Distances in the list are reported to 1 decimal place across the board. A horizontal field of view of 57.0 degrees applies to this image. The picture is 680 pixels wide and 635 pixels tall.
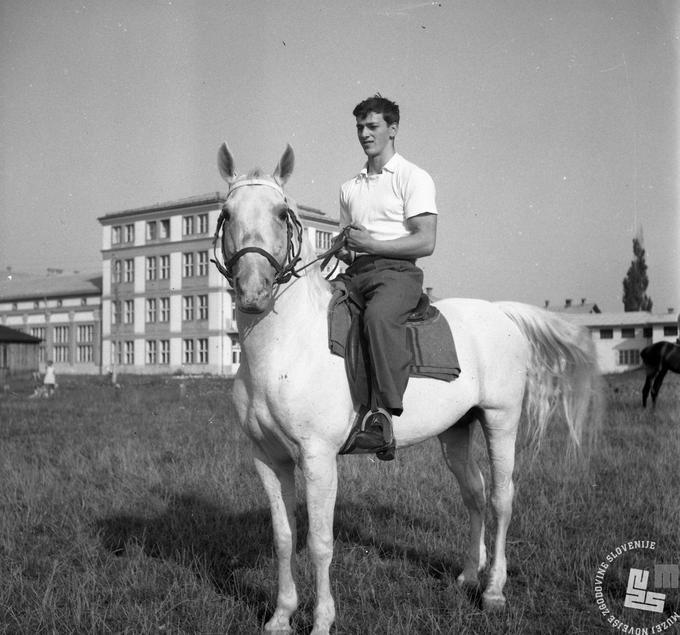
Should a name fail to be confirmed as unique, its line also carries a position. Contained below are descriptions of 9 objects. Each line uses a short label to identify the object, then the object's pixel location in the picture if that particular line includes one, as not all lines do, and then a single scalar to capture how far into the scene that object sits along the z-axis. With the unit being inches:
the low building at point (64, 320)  2509.8
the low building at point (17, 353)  1375.5
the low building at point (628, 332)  1951.3
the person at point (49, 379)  882.8
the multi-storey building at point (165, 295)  2137.1
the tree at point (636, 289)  2186.3
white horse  132.1
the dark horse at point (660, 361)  610.5
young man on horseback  145.3
